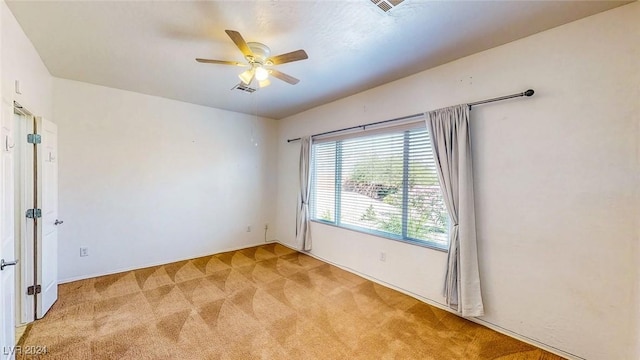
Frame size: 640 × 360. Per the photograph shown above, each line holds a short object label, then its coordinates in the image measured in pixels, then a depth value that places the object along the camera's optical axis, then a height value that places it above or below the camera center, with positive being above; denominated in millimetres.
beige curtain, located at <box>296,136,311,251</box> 4402 -294
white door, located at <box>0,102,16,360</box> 1619 -456
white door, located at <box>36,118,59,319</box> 2448 -433
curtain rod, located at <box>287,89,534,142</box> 2139 +748
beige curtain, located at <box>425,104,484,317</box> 2391 -273
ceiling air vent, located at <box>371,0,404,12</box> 1723 +1224
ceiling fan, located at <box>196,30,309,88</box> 1950 +967
